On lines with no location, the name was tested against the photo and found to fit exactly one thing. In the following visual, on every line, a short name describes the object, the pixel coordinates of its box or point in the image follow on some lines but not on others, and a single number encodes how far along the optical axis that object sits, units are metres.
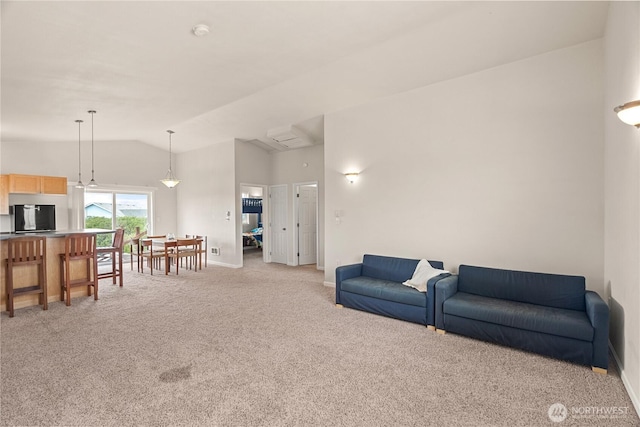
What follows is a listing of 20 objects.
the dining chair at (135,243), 7.29
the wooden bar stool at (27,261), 4.16
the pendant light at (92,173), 5.14
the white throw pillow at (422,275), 3.87
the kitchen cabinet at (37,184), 6.00
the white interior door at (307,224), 7.95
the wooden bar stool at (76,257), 4.63
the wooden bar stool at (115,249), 5.72
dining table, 6.76
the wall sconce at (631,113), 1.91
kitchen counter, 4.15
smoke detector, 2.92
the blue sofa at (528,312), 2.66
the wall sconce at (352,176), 5.23
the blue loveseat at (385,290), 3.69
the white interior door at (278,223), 8.15
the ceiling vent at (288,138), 6.61
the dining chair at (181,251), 6.81
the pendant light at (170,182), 6.91
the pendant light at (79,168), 7.23
